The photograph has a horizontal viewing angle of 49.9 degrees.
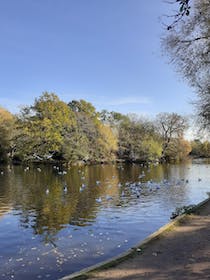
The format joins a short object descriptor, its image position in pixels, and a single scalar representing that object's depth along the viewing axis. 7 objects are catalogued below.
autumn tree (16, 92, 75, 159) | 33.86
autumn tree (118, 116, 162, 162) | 43.35
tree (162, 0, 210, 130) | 8.95
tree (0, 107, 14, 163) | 35.41
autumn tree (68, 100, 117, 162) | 38.86
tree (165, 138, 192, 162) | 47.51
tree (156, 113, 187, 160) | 45.72
